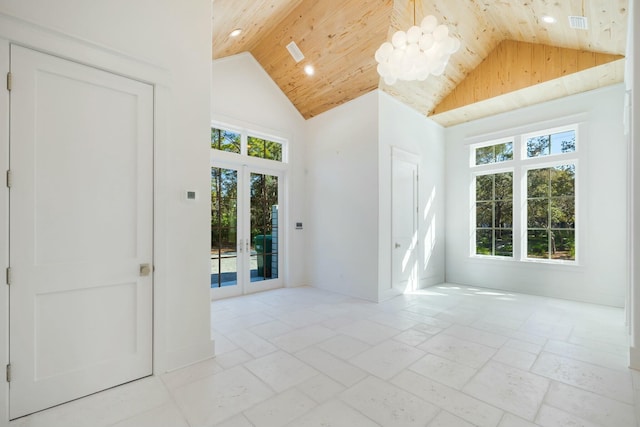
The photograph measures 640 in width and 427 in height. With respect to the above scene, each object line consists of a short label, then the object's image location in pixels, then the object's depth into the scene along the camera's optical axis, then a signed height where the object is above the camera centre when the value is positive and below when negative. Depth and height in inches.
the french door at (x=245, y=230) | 184.4 -10.0
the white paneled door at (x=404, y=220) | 187.6 -3.3
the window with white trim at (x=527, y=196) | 183.5 +13.2
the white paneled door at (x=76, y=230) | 72.7 -4.2
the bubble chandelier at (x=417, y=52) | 104.0 +62.1
